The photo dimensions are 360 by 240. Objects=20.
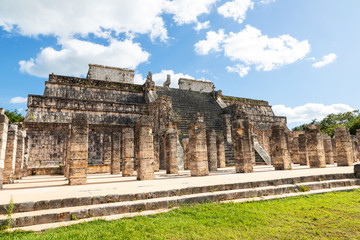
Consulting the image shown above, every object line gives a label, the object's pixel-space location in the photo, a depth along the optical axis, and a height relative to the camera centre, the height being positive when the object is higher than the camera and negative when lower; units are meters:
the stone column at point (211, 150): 14.39 +0.08
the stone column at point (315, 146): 14.04 +0.10
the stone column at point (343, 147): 14.52 -0.03
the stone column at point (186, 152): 15.96 +0.00
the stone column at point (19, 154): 12.36 +0.19
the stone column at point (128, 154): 12.31 -0.03
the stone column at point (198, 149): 10.93 +0.12
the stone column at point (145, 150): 9.59 +0.14
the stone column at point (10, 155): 10.15 +0.13
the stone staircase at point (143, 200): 4.23 -1.05
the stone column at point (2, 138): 7.60 +0.68
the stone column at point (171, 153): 12.98 -0.02
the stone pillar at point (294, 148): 20.58 +0.03
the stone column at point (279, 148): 12.97 +0.05
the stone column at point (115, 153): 14.49 +0.09
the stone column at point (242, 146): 11.76 +0.21
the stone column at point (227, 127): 20.36 +2.14
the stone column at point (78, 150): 8.56 +0.21
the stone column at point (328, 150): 17.95 -0.23
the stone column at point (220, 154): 17.14 -0.24
